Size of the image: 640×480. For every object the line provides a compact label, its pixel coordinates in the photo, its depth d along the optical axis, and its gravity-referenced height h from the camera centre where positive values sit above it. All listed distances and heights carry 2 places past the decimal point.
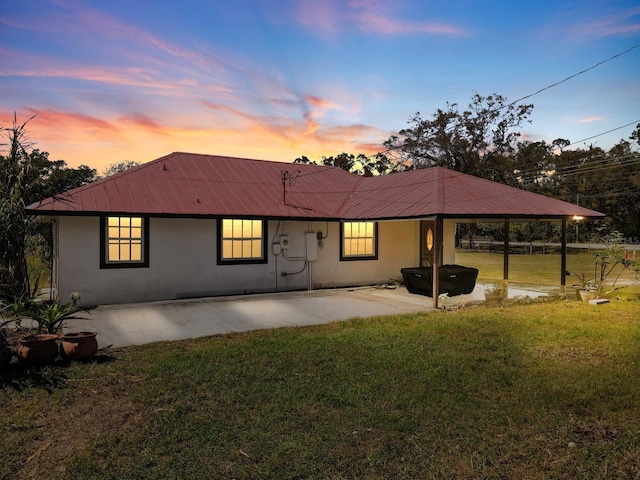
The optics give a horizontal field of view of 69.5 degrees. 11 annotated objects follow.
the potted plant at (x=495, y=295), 11.24 -1.45
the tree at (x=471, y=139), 39.78 +8.46
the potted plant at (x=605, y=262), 11.67 -0.66
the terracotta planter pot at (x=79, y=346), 6.10 -1.50
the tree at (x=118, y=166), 56.47 +8.30
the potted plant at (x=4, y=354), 5.68 -1.50
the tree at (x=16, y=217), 7.35 +0.25
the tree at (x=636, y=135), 44.66 +10.08
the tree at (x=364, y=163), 43.09 +7.33
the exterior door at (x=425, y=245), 15.31 -0.32
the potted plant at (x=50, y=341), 5.84 -1.41
